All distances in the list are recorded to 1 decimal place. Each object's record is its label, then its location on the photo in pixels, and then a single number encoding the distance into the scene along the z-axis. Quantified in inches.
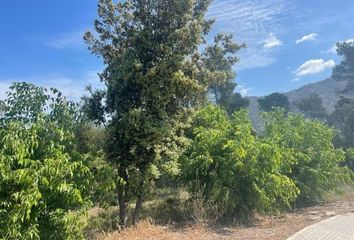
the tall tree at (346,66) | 1843.0
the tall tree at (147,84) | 407.5
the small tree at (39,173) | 249.1
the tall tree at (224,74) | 474.6
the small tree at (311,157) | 647.8
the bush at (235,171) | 486.3
